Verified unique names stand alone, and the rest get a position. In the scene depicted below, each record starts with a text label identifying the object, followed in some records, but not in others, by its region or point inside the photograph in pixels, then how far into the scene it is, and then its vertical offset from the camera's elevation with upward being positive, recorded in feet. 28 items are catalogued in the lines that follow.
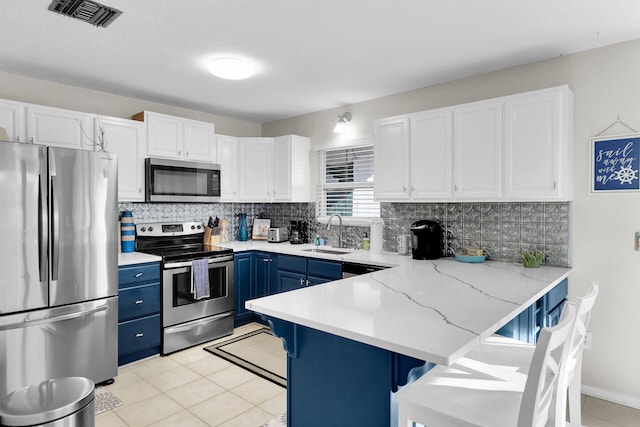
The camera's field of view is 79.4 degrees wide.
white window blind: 13.65 +0.96
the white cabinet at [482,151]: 8.66 +1.43
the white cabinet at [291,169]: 14.66 +1.53
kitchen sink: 12.98 -1.48
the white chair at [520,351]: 5.12 -2.20
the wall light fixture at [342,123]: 13.46 +3.01
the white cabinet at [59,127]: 9.94 +2.19
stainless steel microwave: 12.21 +0.93
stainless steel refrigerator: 8.00 -1.24
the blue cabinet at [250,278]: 13.46 -2.46
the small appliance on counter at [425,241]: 10.73 -0.93
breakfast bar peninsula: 4.60 -1.50
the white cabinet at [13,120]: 9.48 +2.22
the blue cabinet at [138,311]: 10.44 -2.88
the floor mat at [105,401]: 8.45 -4.38
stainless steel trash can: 3.67 -1.96
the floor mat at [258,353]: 10.29 -4.34
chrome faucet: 13.91 -1.10
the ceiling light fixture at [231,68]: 9.62 +3.59
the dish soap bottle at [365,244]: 13.16 -1.23
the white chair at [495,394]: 3.97 -2.26
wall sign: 8.41 +1.00
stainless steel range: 11.44 -2.45
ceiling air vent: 6.96 +3.71
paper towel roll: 12.27 -0.90
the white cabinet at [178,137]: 12.31 +2.40
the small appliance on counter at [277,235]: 15.08 -1.05
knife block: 14.38 -1.04
